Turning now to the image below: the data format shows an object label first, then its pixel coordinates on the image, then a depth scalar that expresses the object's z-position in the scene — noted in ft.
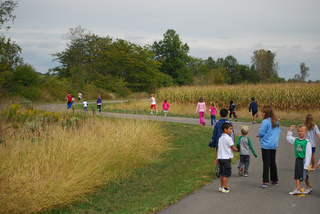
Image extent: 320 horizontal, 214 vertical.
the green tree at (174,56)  269.89
